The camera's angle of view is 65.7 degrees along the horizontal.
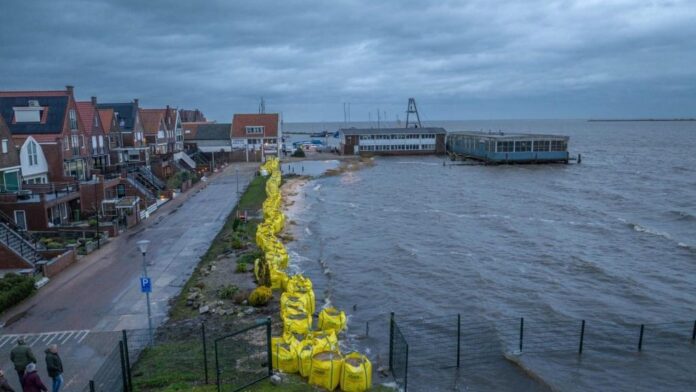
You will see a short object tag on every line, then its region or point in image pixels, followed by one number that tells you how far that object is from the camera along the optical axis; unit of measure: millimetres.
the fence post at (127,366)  13656
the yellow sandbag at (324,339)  16281
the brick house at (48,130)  43312
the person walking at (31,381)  12836
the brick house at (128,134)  63156
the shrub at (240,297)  22953
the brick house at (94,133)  53266
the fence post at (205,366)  14805
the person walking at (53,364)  13898
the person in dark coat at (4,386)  12703
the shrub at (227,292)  23547
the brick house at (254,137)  97375
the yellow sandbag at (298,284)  22641
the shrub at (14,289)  22047
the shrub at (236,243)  32281
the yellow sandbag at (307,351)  15547
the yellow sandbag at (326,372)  15078
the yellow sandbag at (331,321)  19875
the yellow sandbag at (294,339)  16169
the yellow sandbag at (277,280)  24750
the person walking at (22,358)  13984
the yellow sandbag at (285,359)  15781
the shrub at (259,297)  22609
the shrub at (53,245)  30859
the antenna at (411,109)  172250
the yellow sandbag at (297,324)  18672
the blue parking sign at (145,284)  18266
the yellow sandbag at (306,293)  21750
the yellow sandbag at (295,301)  20625
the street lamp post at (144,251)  17969
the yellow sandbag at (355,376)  15023
